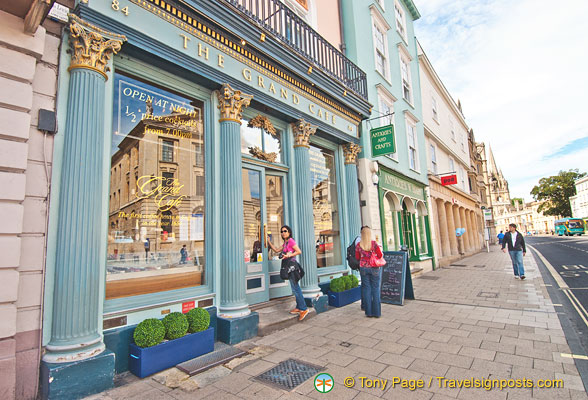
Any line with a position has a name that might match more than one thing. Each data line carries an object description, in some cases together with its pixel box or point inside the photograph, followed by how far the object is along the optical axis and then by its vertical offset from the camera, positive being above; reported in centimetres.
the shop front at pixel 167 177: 349 +109
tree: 6906 +806
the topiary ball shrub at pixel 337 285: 716 -118
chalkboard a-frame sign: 709 -113
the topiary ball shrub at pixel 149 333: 368 -110
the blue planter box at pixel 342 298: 706 -149
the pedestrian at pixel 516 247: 1029 -66
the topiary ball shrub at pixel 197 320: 418 -109
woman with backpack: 596 -74
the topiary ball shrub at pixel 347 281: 740 -113
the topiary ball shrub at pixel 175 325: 391 -108
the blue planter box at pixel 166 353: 360 -140
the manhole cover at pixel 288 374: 336 -162
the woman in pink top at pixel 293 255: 579 -34
